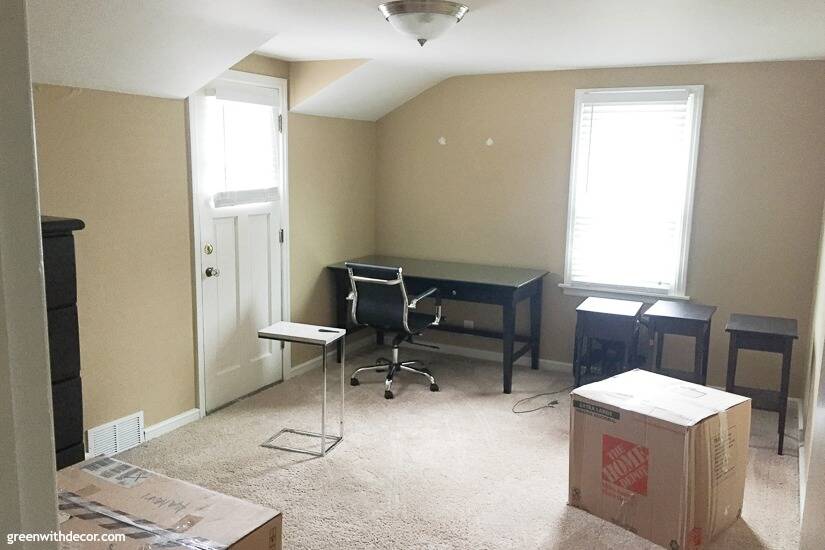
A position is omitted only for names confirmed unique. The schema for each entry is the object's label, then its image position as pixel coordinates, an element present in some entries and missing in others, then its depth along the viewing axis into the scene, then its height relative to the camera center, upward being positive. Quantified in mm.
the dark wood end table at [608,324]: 4129 -732
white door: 3943 -150
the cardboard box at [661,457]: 2615 -1022
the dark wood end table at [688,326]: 3891 -691
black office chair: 4359 -666
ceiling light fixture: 2758 +809
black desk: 4480 -561
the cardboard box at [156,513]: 1279 -641
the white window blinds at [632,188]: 4438 +146
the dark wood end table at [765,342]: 3574 -721
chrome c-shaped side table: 3447 -699
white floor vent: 3393 -1240
